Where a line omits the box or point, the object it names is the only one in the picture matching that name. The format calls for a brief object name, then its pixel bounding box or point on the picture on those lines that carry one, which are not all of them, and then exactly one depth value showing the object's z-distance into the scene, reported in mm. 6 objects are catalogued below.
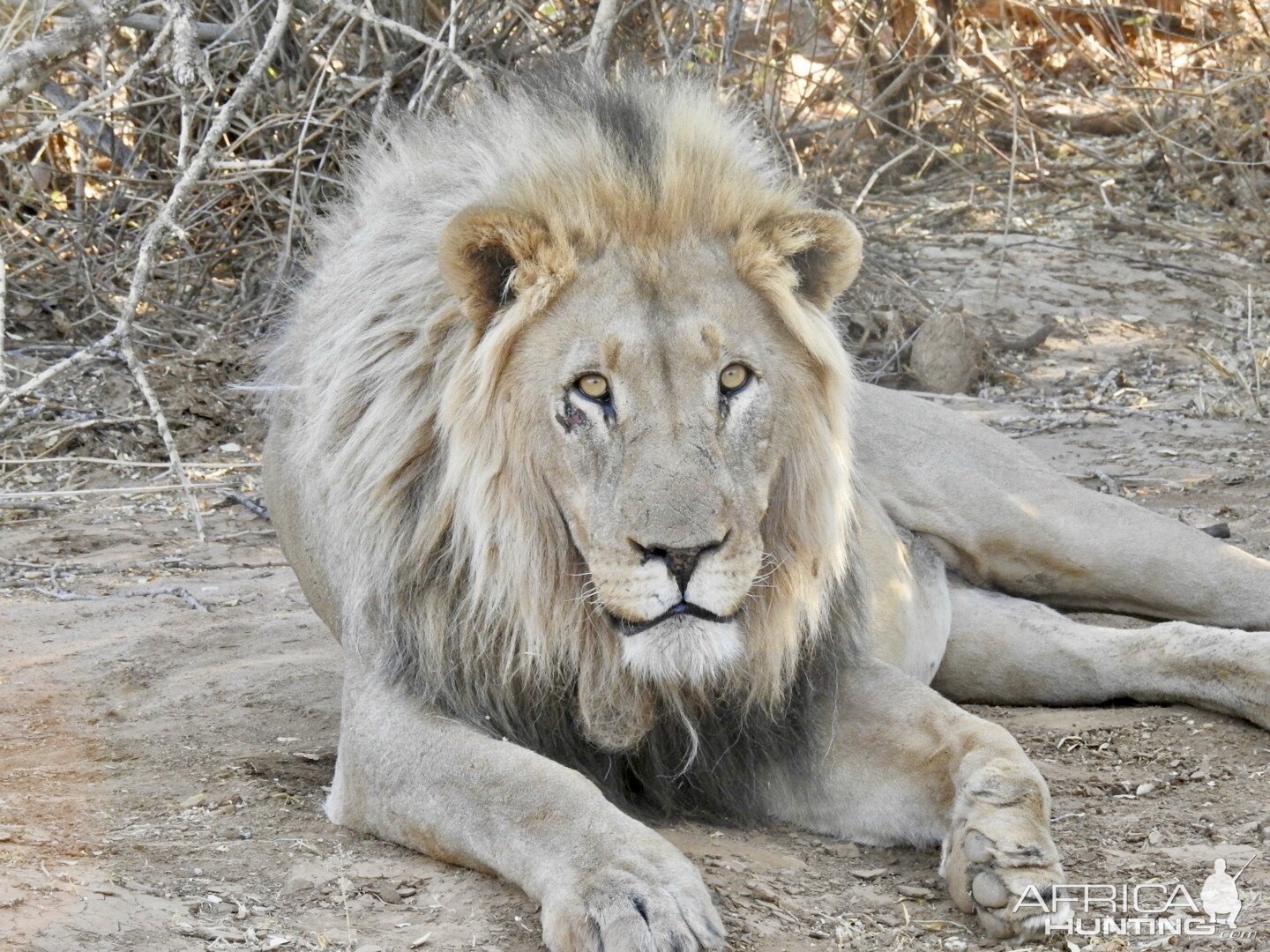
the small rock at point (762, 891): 5895
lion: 5816
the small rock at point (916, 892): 6078
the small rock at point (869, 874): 6320
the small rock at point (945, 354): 14945
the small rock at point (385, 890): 5913
